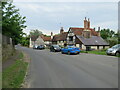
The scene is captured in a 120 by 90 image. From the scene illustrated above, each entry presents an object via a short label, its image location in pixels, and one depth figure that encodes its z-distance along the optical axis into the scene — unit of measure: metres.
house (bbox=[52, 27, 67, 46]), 53.72
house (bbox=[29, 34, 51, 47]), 84.56
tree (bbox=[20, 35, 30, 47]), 88.70
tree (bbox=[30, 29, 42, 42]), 151.25
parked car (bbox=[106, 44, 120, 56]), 19.23
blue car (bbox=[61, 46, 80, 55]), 21.87
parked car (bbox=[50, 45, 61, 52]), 29.85
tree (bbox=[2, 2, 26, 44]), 13.73
